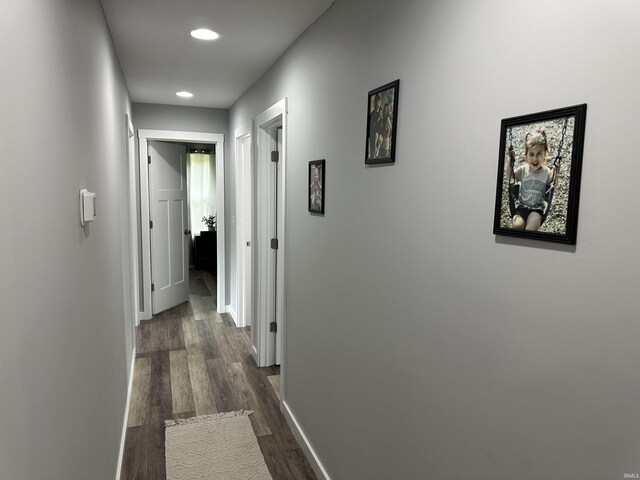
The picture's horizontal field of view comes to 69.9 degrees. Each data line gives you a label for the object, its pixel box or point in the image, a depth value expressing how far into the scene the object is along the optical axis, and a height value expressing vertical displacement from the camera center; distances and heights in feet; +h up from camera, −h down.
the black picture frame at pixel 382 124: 5.39 +0.92
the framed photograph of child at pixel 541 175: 3.15 +0.19
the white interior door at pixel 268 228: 11.75 -0.82
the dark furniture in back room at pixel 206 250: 27.14 -3.27
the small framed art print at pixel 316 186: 7.64 +0.19
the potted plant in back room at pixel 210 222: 27.94 -1.61
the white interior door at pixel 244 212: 14.92 -0.52
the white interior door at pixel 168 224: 16.99 -1.13
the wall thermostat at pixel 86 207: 4.84 -0.14
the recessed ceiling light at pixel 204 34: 8.36 +3.00
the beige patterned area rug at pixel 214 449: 8.21 -4.91
